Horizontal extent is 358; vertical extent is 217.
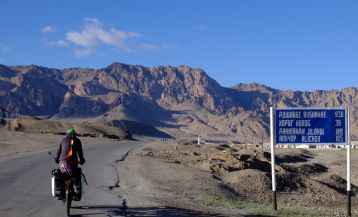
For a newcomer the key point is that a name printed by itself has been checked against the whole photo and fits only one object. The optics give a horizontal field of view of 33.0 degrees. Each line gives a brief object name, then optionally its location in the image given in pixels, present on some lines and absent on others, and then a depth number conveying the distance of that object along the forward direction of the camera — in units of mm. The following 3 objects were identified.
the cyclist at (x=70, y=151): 12484
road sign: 15516
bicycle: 12367
